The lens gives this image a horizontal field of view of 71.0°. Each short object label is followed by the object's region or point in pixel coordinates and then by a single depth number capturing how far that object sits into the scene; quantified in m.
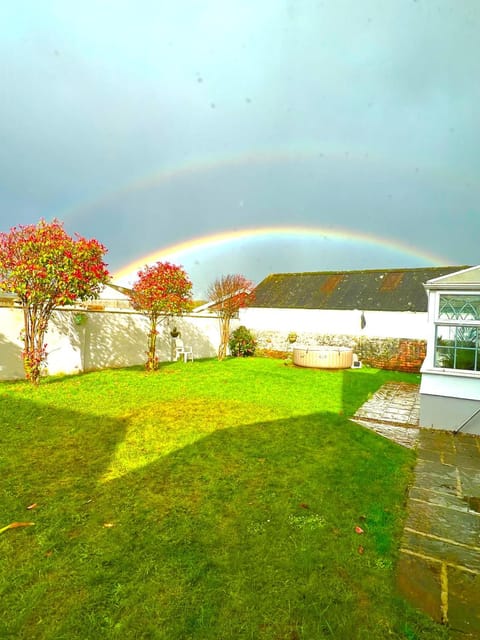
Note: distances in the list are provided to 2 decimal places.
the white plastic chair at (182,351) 13.98
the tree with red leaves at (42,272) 7.82
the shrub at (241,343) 17.30
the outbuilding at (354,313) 15.07
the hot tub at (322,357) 13.78
